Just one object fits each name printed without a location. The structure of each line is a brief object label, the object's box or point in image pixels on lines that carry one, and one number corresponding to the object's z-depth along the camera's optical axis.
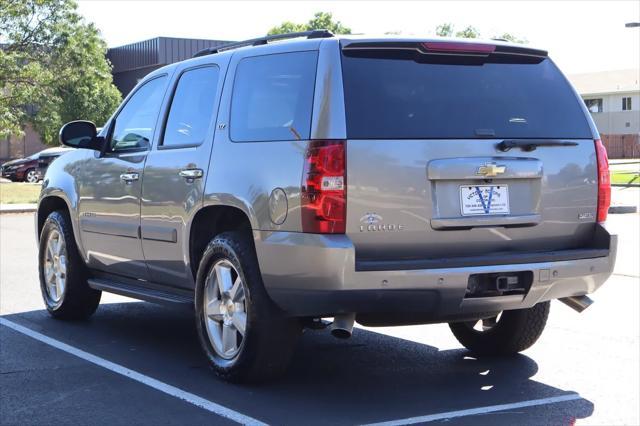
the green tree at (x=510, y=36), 80.80
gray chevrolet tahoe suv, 5.14
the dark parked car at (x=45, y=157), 37.55
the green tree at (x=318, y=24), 74.62
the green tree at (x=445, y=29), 84.62
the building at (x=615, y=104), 75.25
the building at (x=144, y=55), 55.31
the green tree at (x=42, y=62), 33.59
